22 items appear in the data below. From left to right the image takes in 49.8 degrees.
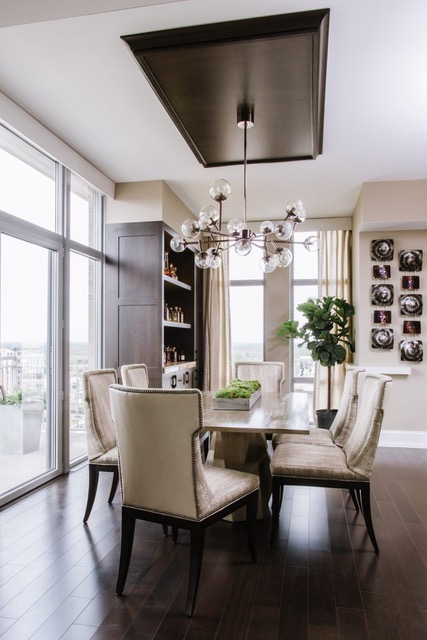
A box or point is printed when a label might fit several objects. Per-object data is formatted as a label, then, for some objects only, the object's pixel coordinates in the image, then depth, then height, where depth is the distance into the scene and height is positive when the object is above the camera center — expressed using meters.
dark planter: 5.52 -0.95
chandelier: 3.20 +0.78
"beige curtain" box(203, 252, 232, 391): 6.69 +0.15
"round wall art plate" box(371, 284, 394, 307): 5.36 +0.50
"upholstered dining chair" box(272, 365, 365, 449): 3.35 -0.65
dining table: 2.62 -0.64
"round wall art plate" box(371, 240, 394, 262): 5.38 +1.03
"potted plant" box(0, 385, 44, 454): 3.35 -0.63
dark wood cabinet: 4.80 +0.45
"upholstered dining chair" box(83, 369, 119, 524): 2.97 -0.62
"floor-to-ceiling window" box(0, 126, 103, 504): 3.39 +0.22
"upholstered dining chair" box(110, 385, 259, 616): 1.98 -0.58
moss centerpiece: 3.04 -0.40
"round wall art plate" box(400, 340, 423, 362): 5.28 -0.15
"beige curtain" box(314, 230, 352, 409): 6.29 +0.85
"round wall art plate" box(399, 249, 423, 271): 5.34 +0.91
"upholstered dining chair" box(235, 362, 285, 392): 4.47 -0.34
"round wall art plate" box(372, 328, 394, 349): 5.33 -0.01
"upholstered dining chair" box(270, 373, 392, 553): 2.58 -0.74
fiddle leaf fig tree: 5.50 +0.08
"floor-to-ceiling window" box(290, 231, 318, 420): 6.64 +0.66
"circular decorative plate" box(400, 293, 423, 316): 5.32 +0.39
